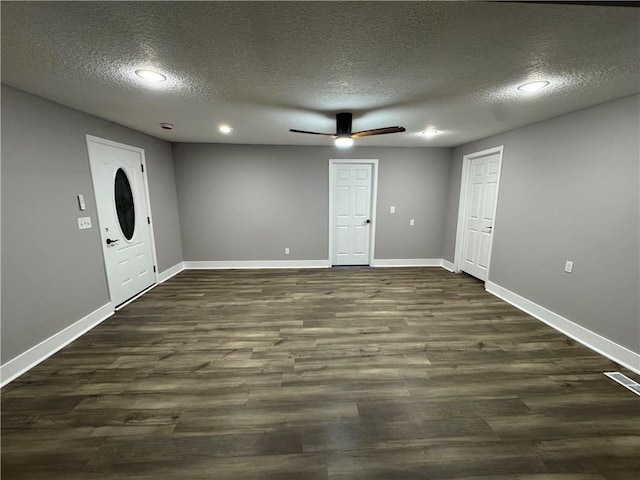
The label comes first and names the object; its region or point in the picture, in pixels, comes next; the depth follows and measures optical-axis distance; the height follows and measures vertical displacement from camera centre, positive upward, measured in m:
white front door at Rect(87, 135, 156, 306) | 3.07 -0.24
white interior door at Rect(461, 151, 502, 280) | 4.02 -0.24
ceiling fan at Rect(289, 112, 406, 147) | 2.69 +0.70
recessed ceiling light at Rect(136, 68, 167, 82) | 1.81 +0.87
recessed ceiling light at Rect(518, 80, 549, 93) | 2.00 +0.87
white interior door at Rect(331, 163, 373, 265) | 5.01 -0.28
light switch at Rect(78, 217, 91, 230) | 2.76 -0.26
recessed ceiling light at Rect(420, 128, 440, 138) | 3.56 +0.92
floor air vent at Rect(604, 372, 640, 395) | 2.01 -1.46
